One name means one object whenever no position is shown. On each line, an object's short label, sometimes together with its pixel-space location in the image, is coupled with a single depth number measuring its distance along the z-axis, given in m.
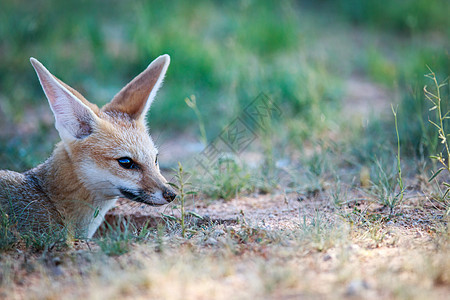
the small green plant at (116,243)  5.25
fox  6.36
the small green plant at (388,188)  6.52
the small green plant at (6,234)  5.52
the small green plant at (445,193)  6.17
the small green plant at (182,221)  5.82
